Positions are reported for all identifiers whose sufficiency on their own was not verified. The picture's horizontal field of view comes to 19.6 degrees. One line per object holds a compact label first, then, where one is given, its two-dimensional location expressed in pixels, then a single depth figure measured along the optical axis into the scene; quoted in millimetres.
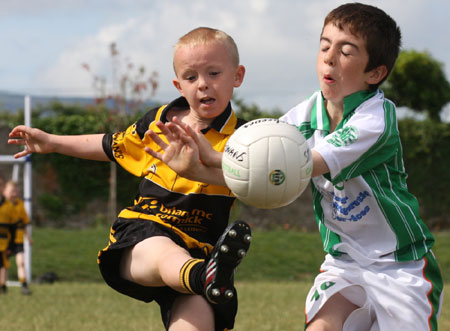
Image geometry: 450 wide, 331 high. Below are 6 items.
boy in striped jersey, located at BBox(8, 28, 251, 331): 6553
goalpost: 21900
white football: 5467
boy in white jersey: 6287
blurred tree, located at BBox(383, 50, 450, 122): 39724
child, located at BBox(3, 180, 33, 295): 21964
